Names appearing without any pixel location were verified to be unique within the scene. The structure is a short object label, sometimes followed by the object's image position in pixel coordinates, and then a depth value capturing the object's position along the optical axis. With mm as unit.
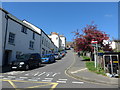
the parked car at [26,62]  11727
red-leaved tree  18312
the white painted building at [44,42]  28612
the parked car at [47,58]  18953
